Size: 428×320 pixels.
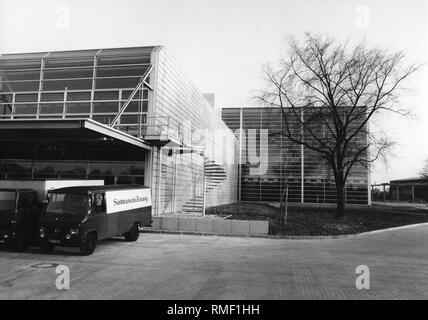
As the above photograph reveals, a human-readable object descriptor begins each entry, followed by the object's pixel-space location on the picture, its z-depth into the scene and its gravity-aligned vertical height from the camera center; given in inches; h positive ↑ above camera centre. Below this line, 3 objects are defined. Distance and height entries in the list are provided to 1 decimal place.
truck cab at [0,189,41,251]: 466.9 -31.4
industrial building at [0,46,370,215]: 748.0 +174.1
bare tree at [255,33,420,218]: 974.4 +280.5
